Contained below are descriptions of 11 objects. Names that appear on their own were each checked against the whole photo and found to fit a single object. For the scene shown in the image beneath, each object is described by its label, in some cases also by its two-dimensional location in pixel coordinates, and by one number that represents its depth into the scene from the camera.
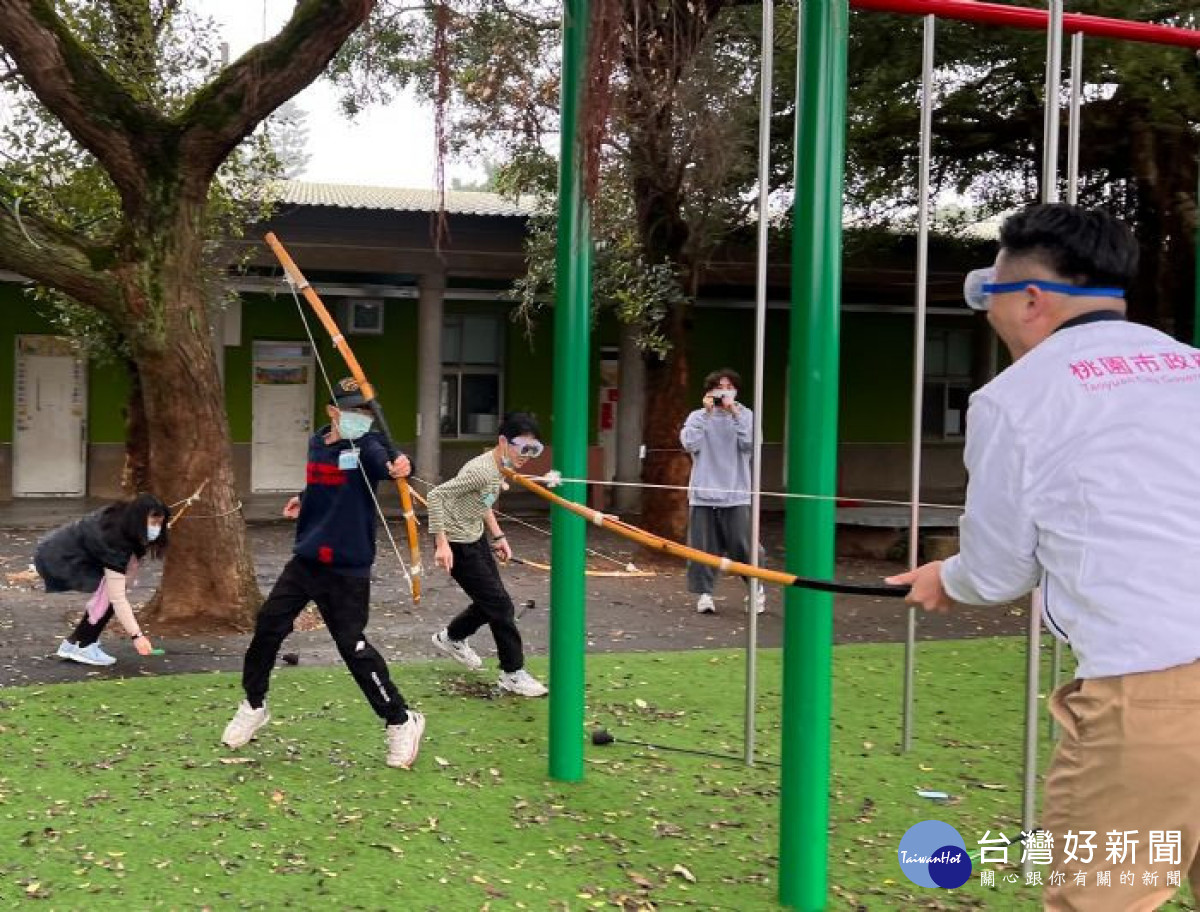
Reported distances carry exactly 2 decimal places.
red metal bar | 5.32
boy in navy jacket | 5.68
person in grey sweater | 10.06
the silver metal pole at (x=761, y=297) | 5.00
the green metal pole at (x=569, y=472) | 5.48
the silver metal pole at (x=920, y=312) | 5.16
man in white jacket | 2.50
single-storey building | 17.08
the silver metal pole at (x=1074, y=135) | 5.04
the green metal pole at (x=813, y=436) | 4.24
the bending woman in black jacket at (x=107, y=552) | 7.26
